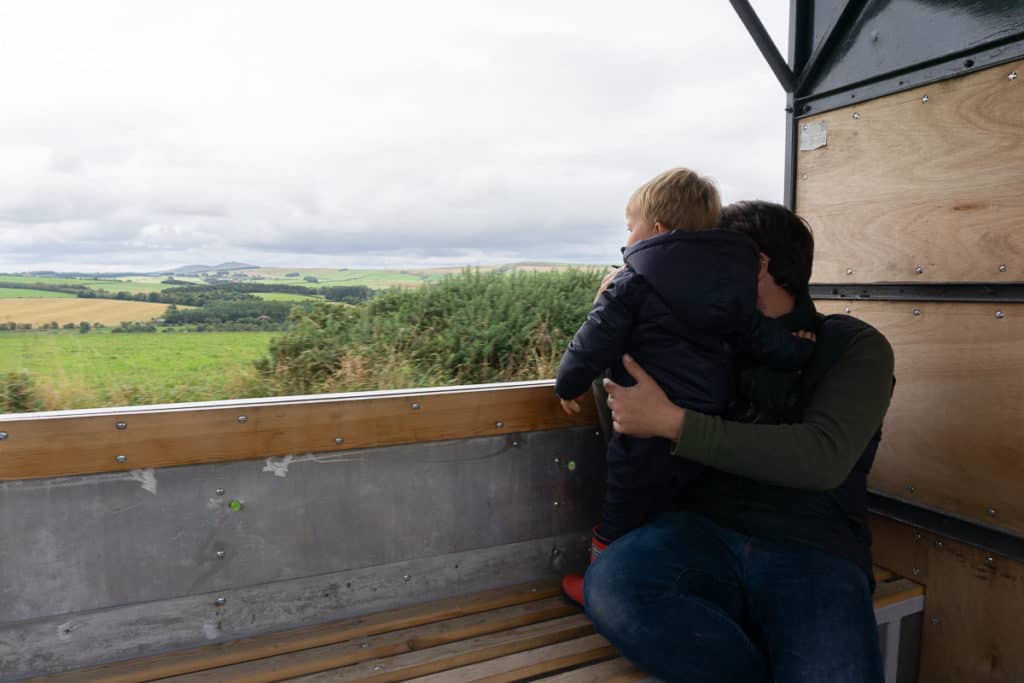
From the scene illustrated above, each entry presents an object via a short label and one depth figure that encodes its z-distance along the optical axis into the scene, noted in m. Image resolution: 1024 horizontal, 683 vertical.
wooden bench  1.73
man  1.60
